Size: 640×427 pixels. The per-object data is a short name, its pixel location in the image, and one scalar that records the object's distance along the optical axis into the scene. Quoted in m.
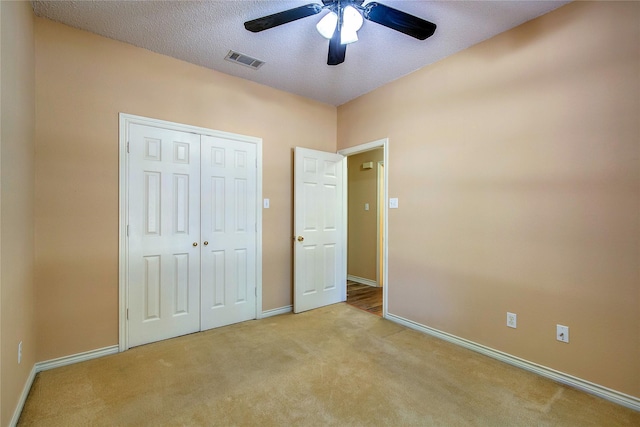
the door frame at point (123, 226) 2.54
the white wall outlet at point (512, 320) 2.34
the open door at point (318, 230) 3.56
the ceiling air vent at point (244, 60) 2.78
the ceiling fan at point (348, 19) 1.83
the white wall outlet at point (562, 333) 2.09
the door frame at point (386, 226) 3.35
